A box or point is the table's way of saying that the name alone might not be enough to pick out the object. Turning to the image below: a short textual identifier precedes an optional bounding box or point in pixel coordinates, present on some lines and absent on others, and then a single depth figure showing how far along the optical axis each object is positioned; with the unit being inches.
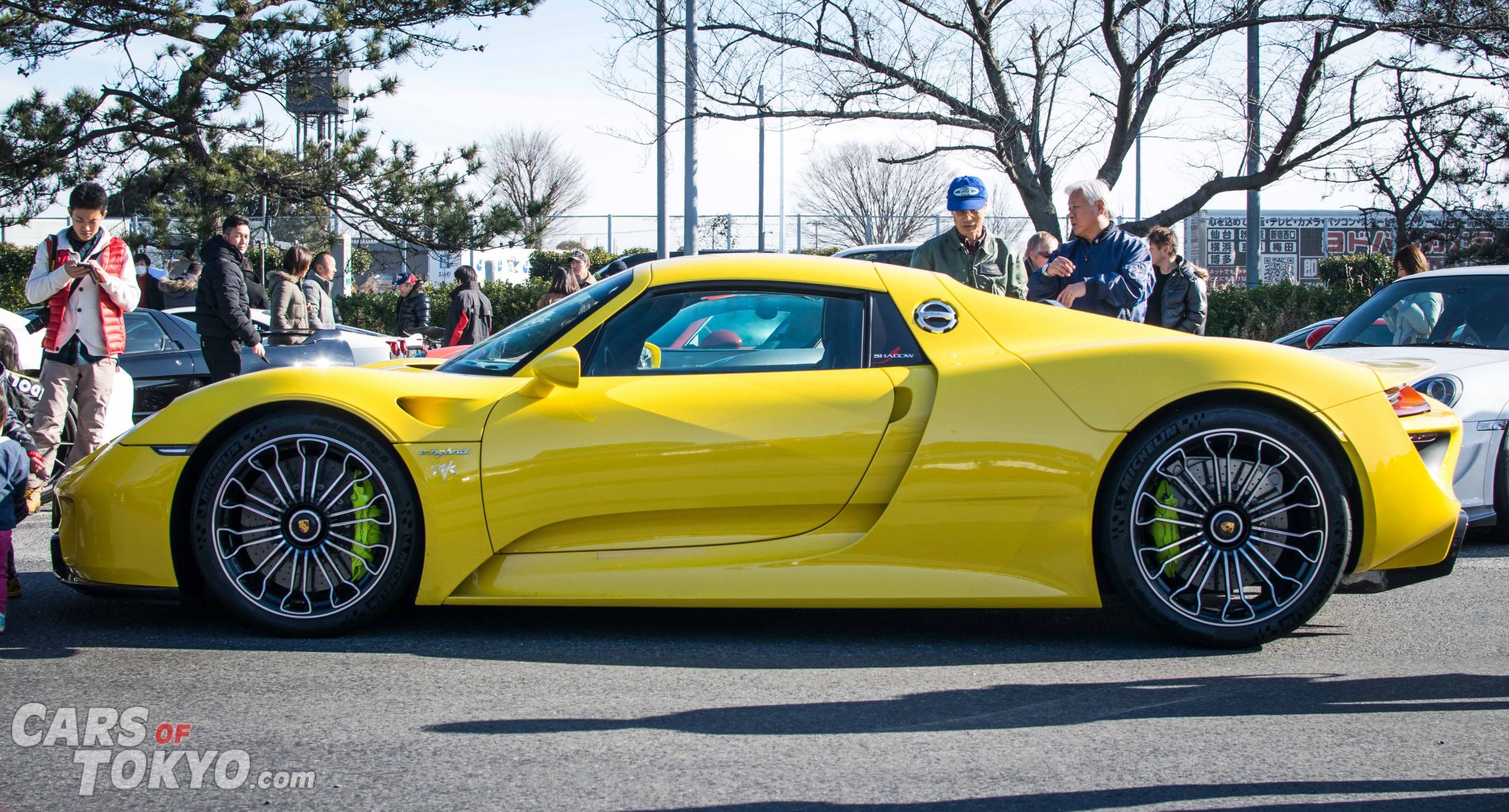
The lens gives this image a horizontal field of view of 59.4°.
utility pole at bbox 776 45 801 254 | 1214.3
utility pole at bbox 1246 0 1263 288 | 642.2
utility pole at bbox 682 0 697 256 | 630.5
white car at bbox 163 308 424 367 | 431.5
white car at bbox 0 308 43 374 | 352.8
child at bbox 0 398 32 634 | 167.8
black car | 407.8
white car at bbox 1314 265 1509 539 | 238.7
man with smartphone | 264.5
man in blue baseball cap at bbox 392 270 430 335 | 535.2
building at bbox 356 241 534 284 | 866.1
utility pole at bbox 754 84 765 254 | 635.5
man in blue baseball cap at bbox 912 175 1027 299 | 247.1
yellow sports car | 156.7
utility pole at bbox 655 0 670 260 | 629.9
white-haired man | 241.9
